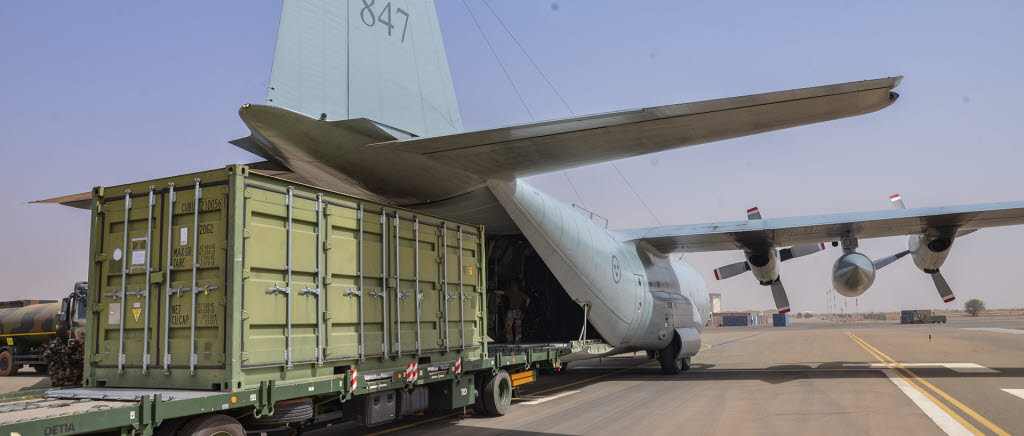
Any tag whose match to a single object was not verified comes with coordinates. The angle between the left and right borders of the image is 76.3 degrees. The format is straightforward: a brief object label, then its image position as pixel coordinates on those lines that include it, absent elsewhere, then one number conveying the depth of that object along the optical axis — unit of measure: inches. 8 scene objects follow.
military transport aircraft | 314.2
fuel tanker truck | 870.4
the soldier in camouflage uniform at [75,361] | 438.3
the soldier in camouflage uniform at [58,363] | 455.6
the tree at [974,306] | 5378.9
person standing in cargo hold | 608.1
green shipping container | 260.1
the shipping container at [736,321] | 3945.1
